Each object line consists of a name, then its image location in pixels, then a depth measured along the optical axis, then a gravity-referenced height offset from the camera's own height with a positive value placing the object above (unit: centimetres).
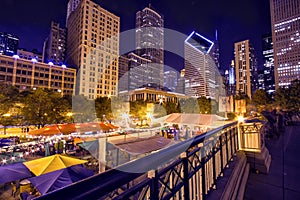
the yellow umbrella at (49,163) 650 -217
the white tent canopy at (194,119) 1527 -87
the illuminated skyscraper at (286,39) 8400 +3696
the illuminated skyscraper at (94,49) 7069 +2696
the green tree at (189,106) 4365 +120
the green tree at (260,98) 3934 +306
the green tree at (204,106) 4219 +116
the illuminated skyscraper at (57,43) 9494 +3712
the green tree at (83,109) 3681 +10
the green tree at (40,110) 1992 -12
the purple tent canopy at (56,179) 516 -227
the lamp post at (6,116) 1928 -88
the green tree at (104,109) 3806 +1
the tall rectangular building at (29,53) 9281 +3245
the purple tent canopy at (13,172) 584 -230
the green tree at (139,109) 3977 +21
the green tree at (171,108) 4278 +59
